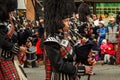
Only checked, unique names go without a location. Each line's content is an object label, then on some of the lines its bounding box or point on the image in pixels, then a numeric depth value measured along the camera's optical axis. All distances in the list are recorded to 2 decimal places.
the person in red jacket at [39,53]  13.98
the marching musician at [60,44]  4.21
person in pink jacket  14.12
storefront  23.85
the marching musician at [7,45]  4.03
